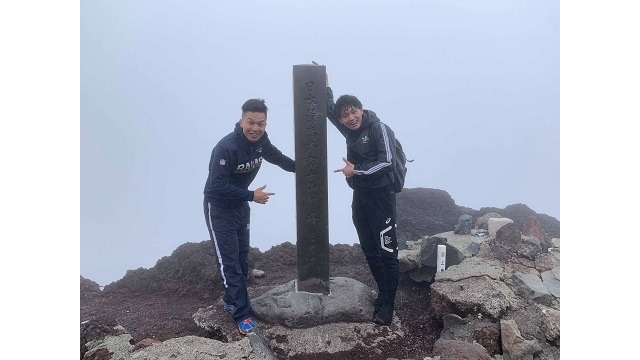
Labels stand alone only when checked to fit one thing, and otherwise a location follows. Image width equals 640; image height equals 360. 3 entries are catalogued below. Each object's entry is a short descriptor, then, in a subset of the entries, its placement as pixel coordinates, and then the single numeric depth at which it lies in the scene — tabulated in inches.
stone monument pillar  202.8
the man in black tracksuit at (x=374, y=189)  191.0
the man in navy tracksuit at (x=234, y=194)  181.8
